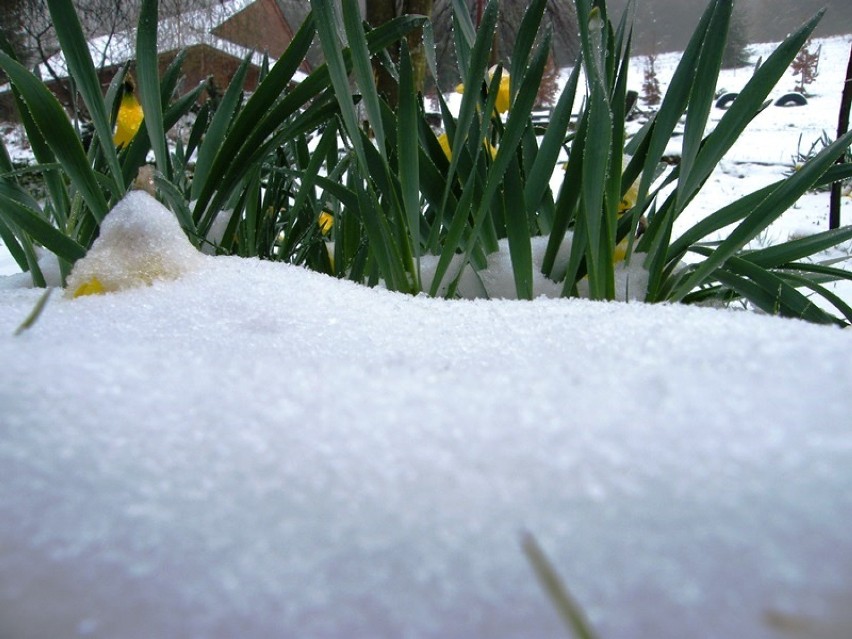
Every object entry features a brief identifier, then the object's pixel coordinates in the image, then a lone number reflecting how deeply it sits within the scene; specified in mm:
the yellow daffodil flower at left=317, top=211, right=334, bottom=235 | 1040
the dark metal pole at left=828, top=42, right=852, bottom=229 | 1354
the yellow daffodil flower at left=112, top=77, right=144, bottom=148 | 902
